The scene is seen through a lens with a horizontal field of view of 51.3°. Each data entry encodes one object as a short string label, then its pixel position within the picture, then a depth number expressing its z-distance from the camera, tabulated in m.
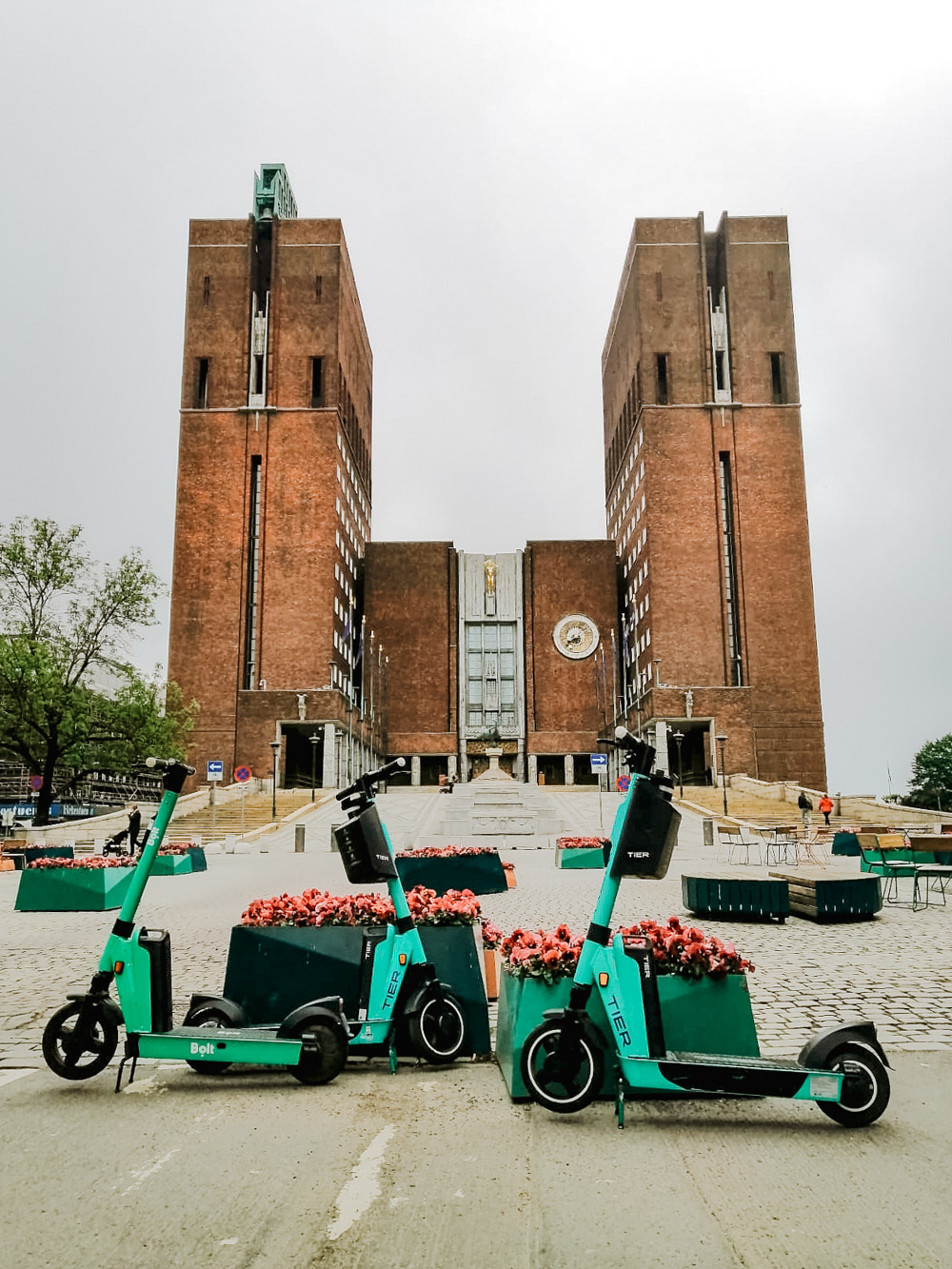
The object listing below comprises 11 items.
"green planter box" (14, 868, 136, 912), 15.85
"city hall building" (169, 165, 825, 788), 63.41
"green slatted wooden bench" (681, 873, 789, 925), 13.09
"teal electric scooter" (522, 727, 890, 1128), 4.57
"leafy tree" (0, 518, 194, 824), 35.16
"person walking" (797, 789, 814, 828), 37.84
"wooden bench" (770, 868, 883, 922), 13.08
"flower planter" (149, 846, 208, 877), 22.14
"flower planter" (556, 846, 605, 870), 23.16
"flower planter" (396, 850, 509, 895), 16.52
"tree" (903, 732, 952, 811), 85.81
